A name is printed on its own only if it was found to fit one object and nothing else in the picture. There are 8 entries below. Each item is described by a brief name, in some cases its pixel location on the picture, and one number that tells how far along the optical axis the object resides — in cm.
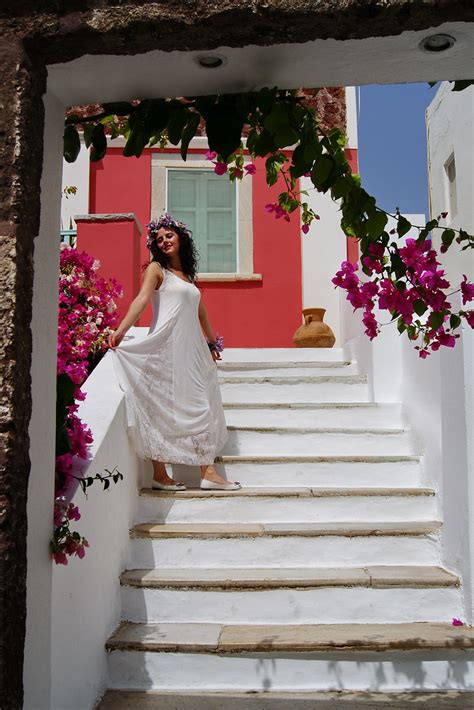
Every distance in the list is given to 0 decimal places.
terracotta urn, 769
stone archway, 168
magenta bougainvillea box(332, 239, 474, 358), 262
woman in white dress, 446
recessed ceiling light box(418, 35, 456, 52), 183
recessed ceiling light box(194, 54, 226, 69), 189
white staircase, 322
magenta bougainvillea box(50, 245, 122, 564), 557
